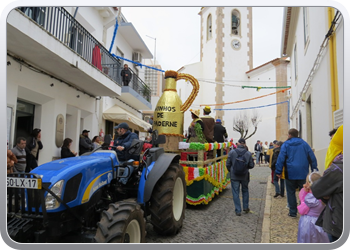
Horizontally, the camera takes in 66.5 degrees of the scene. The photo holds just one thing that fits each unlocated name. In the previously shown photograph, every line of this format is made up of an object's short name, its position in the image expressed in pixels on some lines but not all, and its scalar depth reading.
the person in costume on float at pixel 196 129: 6.39
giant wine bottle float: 6.04
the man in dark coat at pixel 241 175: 5.62
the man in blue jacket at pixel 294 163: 5.07
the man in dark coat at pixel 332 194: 2.28
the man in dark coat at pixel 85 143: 8.69
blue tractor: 2.54
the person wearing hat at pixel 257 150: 18.24
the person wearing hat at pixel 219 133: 7.88
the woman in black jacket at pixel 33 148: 5.75
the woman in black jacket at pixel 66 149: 6.96
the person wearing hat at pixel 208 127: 6.82
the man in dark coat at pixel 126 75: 12.38
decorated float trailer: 5.60
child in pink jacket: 2.98
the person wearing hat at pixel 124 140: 4.08
